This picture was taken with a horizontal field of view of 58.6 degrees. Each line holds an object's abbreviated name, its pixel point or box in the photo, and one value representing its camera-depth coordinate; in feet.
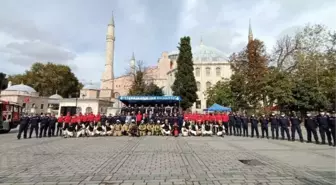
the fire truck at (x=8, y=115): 78.18
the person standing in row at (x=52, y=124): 66.47
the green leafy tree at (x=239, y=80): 145.07
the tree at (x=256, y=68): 139.85
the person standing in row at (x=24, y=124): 60.80
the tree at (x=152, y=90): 173.06
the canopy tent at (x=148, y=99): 85.67
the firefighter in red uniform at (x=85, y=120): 67.56
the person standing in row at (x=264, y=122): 64.54
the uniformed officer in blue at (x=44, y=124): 64.69
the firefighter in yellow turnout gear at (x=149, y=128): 69.26
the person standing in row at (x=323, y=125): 50.24
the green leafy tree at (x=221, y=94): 166.24
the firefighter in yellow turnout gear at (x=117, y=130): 68.58
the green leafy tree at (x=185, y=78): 159.22
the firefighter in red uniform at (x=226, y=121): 70.28
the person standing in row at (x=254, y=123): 67.23
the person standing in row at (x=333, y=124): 48.80
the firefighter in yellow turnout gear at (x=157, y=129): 69.31
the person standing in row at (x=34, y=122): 62.80
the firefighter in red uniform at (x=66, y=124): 65.26
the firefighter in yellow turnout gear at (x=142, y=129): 68.63
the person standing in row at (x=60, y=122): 67.60
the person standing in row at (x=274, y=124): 62.03
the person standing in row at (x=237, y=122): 70.93
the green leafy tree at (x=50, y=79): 251.19
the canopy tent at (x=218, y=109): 119.44
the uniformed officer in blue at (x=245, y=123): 68.80
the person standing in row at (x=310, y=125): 53.26
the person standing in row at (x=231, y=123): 72.54
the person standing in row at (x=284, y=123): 59.70
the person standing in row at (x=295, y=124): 57.26
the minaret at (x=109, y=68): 245.45
